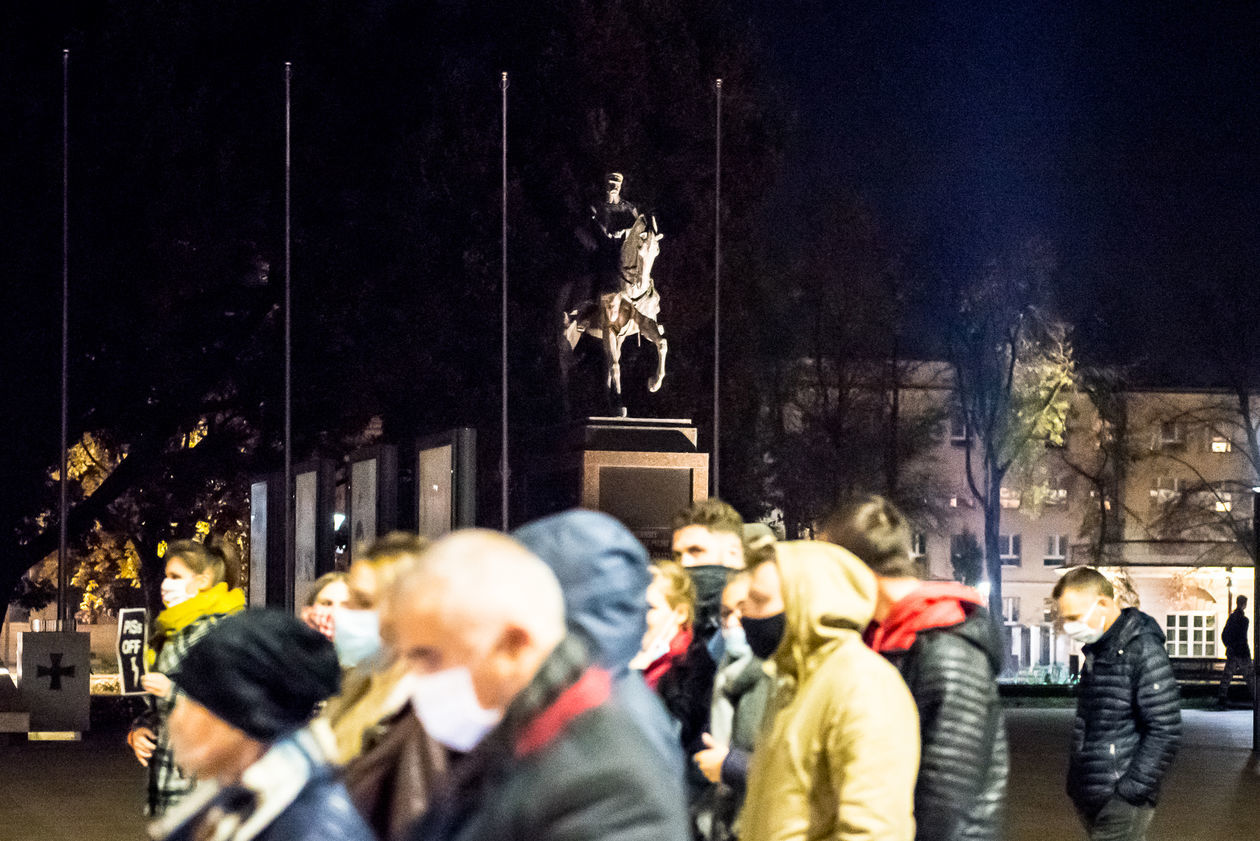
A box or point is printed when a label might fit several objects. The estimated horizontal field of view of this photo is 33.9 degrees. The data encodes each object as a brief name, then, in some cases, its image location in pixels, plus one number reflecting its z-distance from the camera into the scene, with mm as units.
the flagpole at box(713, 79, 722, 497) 30502
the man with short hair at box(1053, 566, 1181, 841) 7297
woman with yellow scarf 6965
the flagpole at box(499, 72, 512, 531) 26906
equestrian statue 26812
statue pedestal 23234
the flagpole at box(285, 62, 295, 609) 27781
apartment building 56719
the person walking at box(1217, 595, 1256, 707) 30969
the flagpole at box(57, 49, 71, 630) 27594
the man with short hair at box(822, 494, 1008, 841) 4887
